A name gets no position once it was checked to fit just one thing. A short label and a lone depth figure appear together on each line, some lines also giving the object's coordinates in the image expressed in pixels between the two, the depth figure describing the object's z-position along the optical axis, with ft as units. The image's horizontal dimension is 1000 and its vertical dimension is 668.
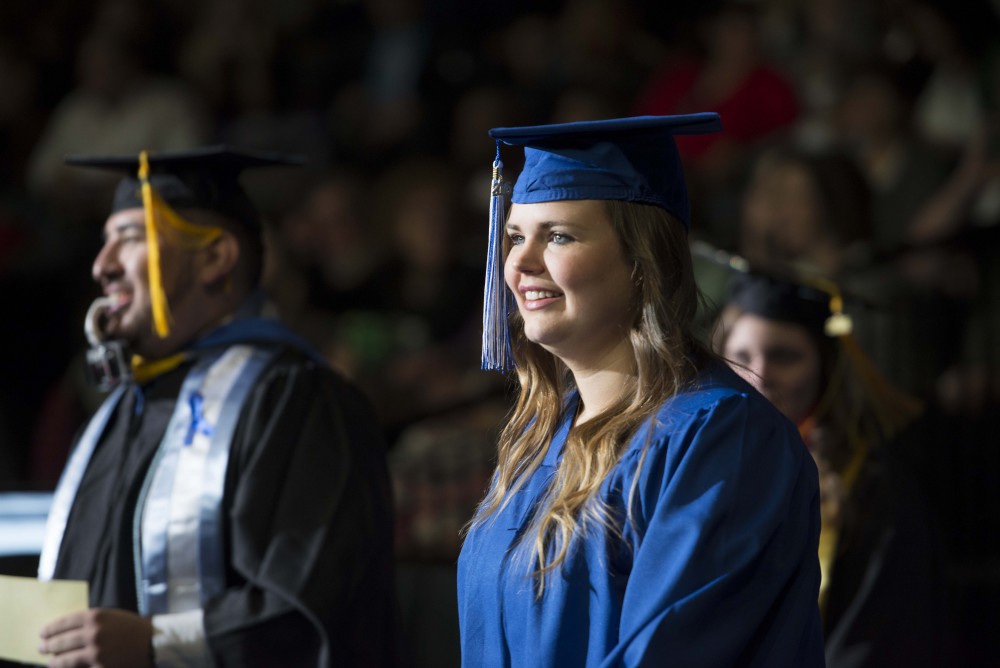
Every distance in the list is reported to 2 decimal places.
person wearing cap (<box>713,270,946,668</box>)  21.49
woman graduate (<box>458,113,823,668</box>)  12.06
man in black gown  18.12
